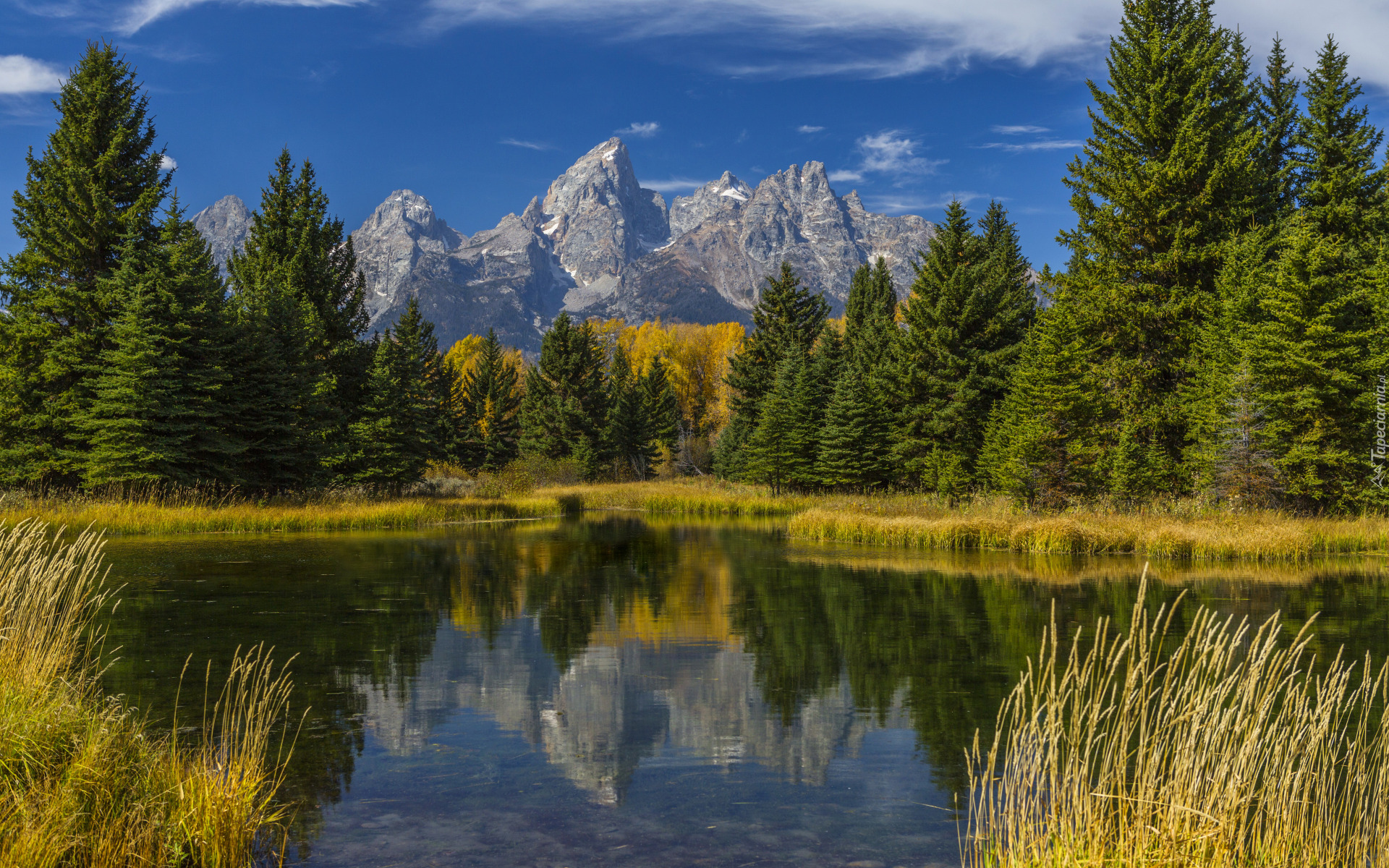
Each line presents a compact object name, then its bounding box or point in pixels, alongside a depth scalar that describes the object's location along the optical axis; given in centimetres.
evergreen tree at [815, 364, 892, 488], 4906
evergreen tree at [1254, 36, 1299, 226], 3988
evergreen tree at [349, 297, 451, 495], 4322
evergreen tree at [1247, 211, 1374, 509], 2784
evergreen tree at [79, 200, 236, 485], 2978
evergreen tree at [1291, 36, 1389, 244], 3641
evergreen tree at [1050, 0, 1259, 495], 3375
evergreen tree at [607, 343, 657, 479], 7844
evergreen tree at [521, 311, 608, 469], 7406
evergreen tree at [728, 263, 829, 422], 7112
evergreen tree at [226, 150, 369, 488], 3660
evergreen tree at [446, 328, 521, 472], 7788
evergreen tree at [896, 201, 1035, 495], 4459
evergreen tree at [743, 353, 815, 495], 5412
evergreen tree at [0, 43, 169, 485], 3173
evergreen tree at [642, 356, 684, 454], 8538
